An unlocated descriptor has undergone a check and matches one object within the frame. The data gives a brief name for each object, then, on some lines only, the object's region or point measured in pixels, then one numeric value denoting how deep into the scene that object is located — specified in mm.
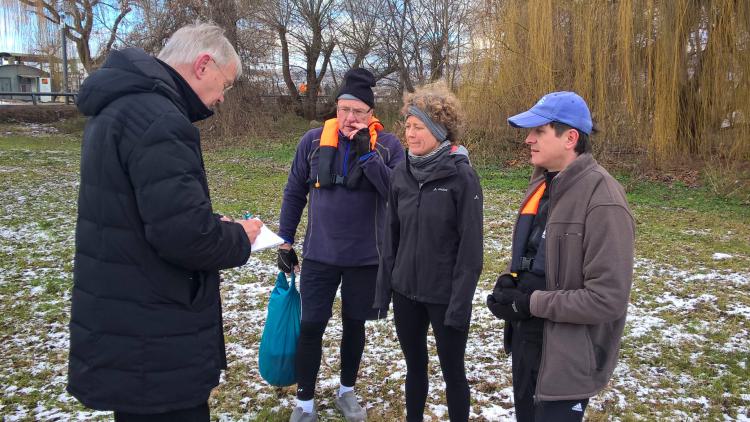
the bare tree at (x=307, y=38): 29250
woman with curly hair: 2562
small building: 40531
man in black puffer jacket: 1645
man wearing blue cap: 1865
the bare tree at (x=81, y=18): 23398
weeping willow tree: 10086
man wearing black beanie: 3010
